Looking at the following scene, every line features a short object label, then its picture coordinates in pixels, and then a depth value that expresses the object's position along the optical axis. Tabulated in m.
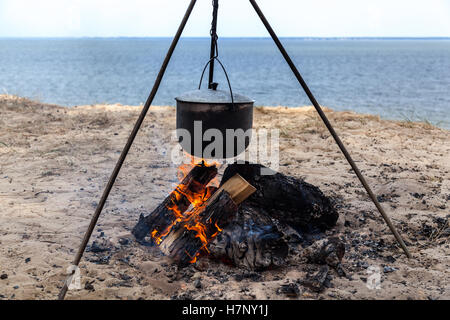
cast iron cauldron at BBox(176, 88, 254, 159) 3.33
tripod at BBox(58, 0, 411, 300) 3.06
